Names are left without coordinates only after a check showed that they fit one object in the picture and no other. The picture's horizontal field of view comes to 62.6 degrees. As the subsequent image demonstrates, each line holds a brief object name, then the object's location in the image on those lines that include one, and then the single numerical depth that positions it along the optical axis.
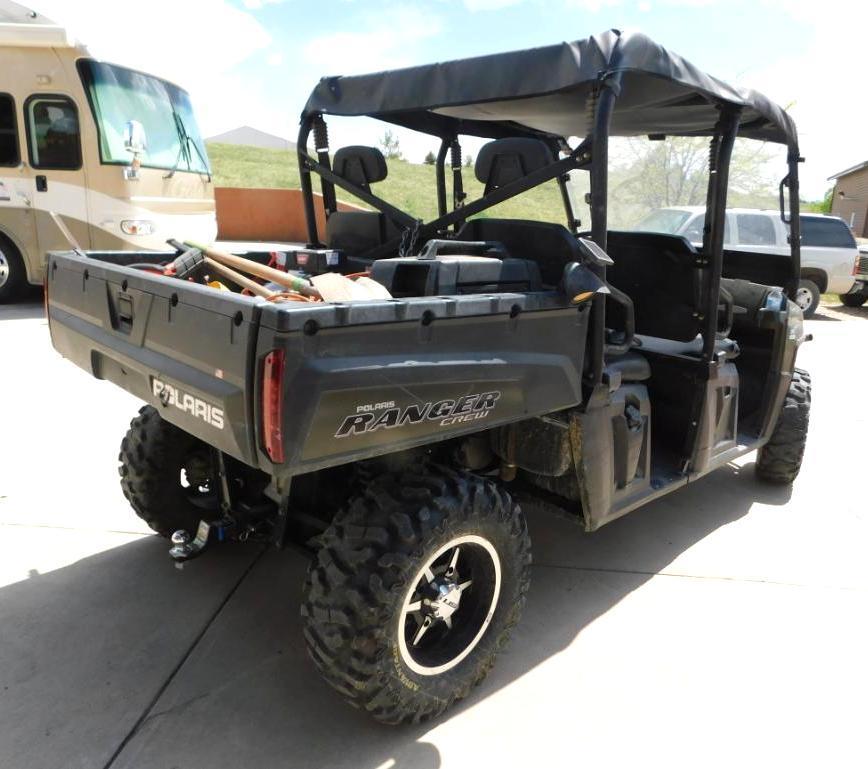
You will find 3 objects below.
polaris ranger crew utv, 1.96
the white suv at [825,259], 12.34
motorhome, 8.51
